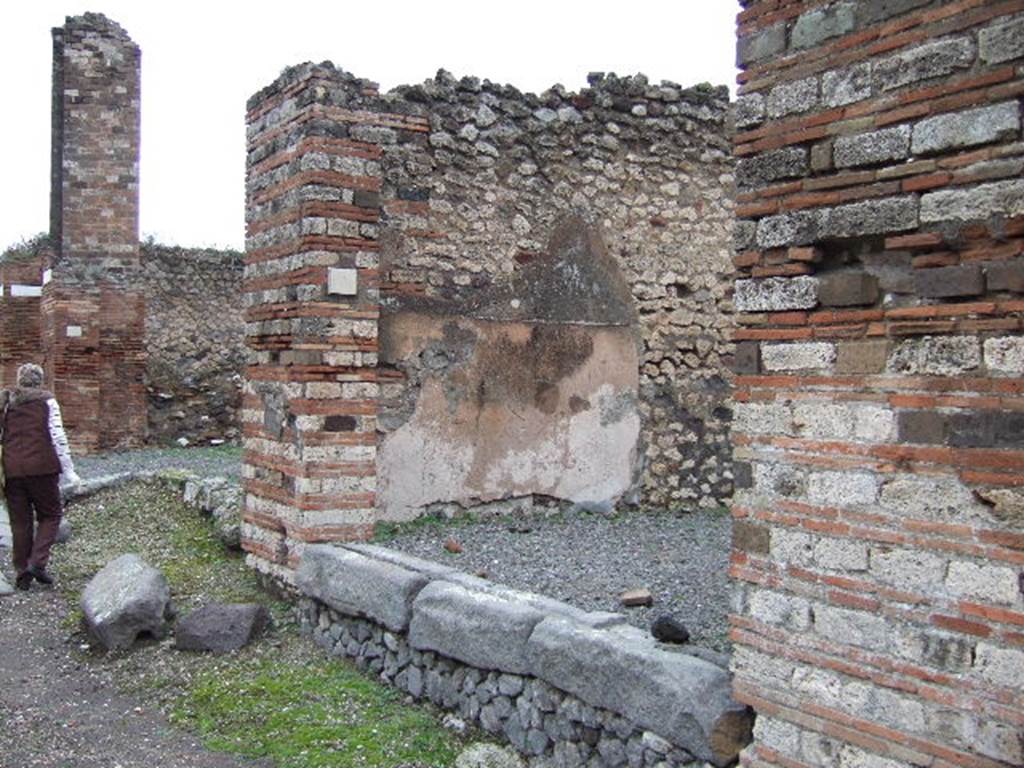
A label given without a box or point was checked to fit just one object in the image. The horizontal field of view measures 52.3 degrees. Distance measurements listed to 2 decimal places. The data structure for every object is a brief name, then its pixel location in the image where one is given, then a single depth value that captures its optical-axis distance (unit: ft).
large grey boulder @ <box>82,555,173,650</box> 21.47
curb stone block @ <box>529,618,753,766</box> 12.92
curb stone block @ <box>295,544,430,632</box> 19.17
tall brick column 53.26
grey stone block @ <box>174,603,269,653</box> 21.12
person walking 25.71
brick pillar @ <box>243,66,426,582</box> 22.75
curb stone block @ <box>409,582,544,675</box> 16.38
